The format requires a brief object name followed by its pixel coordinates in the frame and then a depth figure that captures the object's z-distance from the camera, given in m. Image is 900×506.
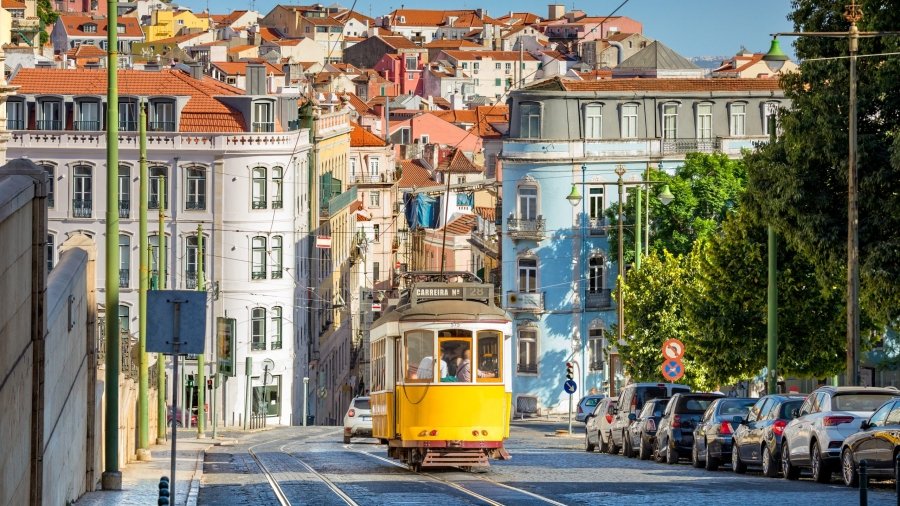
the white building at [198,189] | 81.38
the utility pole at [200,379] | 60.81
